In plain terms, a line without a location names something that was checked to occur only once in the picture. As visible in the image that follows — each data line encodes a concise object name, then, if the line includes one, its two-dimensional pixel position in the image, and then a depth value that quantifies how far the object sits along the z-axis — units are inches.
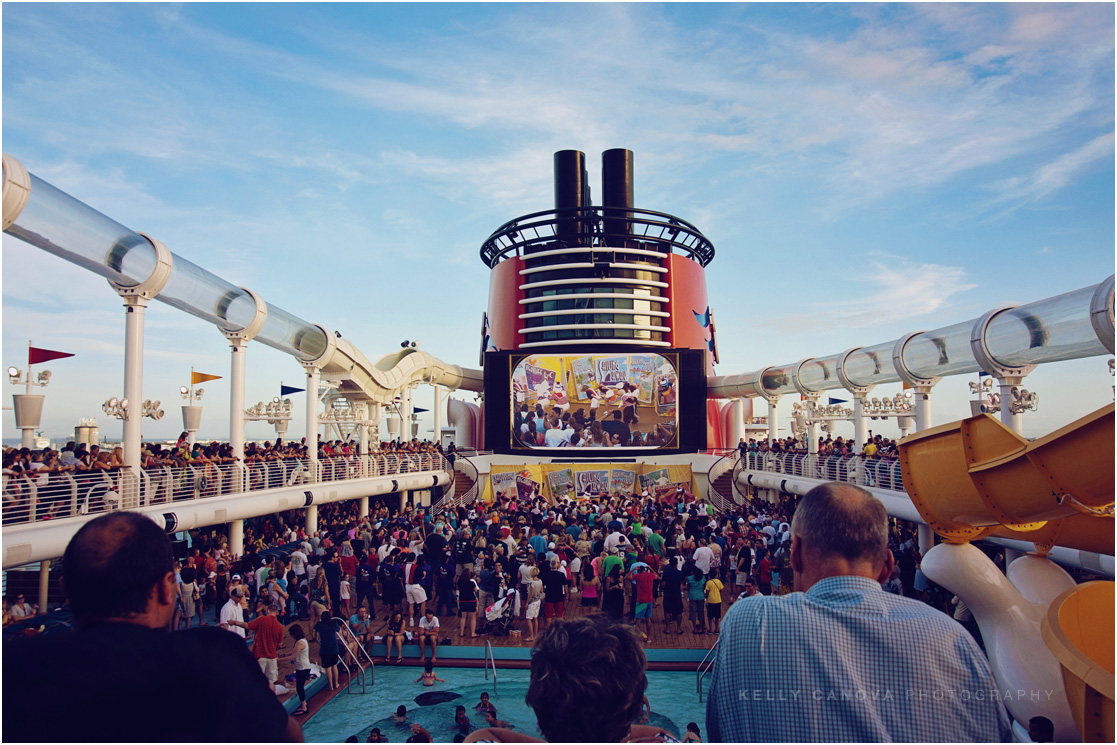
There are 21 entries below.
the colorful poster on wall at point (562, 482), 1062.4
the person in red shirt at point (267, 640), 323.3
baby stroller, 434.0
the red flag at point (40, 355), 416.5
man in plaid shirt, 77.9
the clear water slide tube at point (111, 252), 366.0
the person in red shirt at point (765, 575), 472.7
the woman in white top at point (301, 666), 331.3
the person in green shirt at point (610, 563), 453.7
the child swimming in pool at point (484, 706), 299.4
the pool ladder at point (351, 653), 363.9
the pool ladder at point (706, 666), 379.9
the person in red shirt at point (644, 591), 434.6
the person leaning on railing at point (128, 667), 68.1
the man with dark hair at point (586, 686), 84.4
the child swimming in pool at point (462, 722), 280.3
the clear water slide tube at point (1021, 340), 395.5
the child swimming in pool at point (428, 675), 379.6
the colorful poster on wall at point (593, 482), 1069.1
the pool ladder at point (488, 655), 390.2
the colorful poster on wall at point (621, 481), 1072.2
